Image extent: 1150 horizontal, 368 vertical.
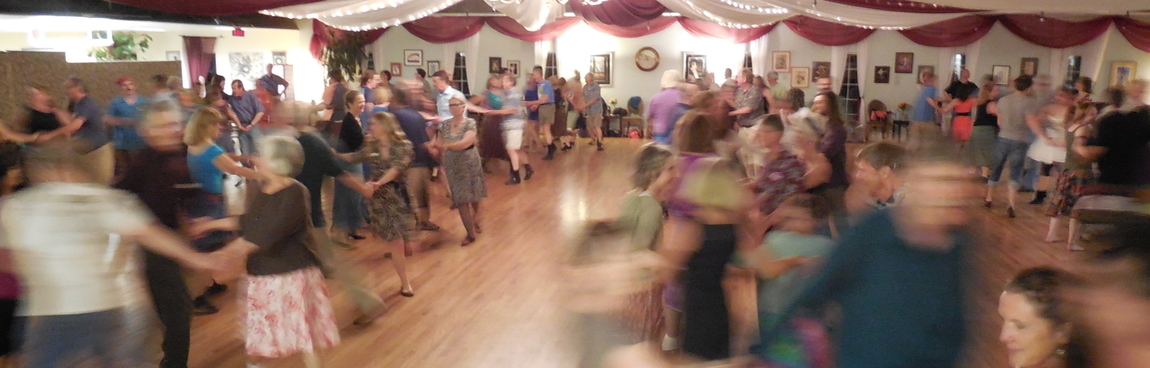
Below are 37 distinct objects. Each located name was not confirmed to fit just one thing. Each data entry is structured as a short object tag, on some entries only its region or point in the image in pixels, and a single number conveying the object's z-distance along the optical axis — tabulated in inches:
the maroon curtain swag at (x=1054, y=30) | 533.3
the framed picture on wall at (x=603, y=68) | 591.8
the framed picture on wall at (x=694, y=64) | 581.6
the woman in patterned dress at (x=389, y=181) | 187.8
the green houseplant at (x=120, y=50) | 510.9
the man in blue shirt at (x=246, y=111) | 367.2
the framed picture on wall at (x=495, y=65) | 605.0
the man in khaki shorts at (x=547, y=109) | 447.7
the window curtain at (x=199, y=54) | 535.8
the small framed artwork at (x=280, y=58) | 550.0
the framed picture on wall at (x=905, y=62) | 560.1
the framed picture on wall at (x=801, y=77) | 576.4
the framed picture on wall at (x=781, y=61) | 576.7
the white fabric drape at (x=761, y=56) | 573.9
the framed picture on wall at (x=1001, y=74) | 553.0
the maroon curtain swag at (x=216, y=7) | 215.9
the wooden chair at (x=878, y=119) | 544.4
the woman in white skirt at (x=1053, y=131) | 276.6
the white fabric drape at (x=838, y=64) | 566.3
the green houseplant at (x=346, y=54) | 551.5
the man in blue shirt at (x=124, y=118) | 284.0
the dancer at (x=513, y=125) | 347.3
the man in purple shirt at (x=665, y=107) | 263.6
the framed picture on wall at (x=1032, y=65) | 551.5
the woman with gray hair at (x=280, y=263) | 122.3
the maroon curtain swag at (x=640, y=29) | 573.9
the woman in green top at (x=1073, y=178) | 228.4
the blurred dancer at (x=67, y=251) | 97.8
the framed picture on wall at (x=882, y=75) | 565.0
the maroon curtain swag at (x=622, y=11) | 358.3
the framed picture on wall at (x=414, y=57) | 613.9
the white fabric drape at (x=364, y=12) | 248.2
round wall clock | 587.8
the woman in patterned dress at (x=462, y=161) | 235.3
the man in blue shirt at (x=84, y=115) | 265.1
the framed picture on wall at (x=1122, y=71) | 538.6
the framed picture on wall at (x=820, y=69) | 573.0
